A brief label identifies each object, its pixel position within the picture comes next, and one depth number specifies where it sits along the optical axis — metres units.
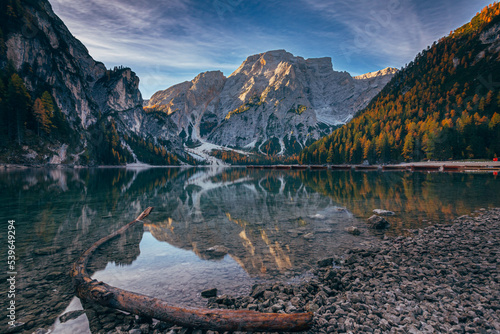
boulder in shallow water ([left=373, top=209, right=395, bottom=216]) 22.38
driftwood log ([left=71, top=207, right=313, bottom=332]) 6.40
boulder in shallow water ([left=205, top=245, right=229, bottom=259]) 13.44
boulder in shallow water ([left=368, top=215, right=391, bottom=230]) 17.91
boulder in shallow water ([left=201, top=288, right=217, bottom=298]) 9.18
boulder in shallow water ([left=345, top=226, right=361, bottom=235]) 16.97
